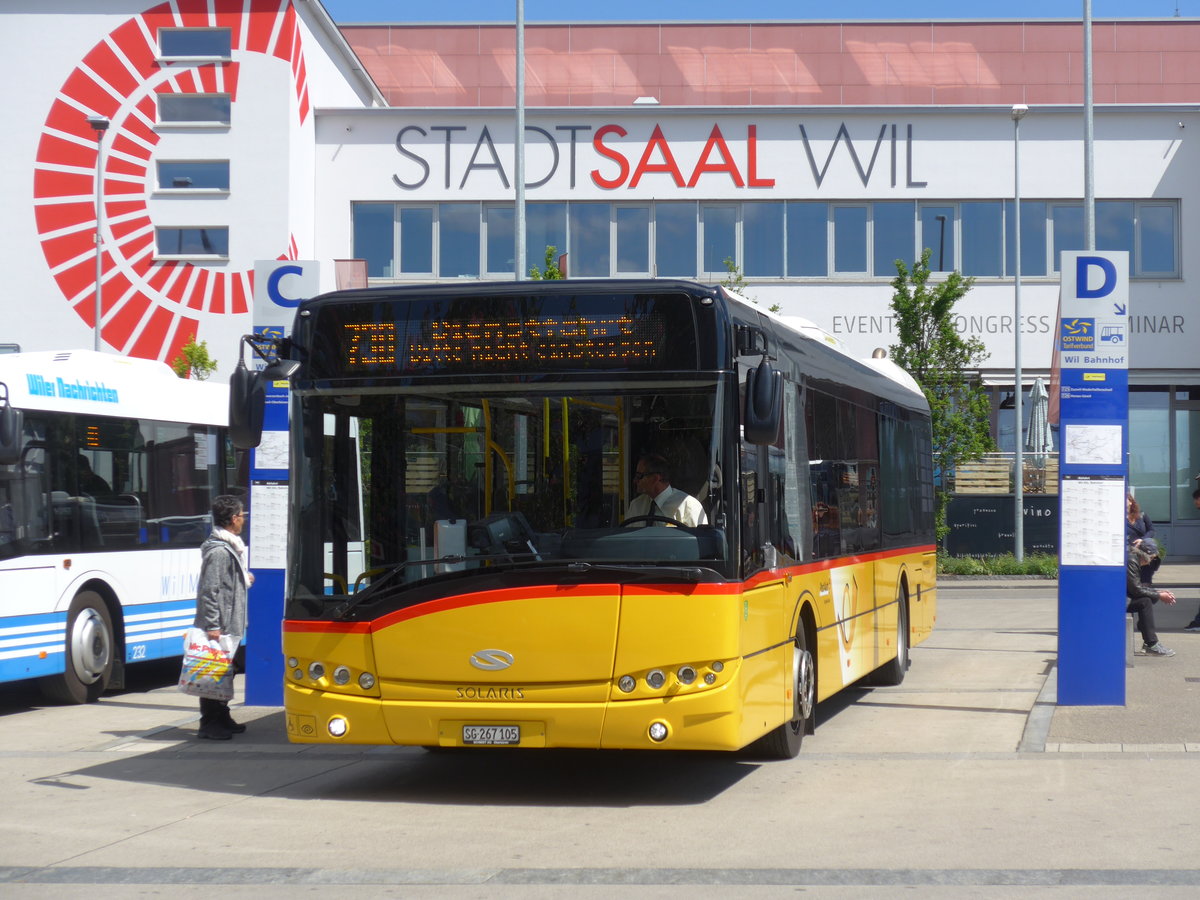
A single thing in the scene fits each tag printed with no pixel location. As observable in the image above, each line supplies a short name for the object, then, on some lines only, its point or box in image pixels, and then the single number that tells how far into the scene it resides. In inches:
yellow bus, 347.3
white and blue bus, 542.9
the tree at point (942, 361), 1389.0
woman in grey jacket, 467.5
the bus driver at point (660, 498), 349.4
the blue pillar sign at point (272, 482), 528.1
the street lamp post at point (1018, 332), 1437.0
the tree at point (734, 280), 1387.2
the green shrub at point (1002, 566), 1376.7
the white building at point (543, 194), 1648.6
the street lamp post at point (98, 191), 1396.4
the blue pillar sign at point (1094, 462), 510.0
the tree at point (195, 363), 1450.5
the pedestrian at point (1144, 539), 713.0
